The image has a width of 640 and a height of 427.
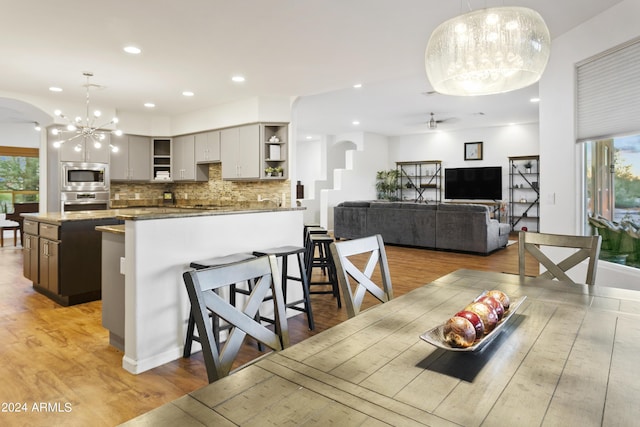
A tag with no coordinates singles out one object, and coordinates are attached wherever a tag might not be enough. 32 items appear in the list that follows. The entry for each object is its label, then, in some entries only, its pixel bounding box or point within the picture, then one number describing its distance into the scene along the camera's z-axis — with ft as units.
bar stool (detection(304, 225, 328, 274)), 13.23
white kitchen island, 8.35
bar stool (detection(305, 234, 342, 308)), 12.82
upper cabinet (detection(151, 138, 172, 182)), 24.45
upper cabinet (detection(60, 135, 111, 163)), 20.93
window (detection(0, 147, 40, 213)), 29.91
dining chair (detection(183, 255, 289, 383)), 4.01
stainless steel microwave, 20.94
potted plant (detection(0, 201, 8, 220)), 29.96
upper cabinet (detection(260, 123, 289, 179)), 19.90
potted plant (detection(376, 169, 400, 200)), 37.37
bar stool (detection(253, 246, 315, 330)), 10.28
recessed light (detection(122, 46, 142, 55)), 12.91
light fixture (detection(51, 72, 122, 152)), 20.01
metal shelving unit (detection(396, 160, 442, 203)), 35.94
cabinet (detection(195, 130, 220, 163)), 21.94
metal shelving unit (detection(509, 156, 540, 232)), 31.55
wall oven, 20.97
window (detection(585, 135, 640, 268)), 10.57
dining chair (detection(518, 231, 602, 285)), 7.18
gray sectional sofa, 22.18
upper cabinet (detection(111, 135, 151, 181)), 22.98
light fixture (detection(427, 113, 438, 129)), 27.12
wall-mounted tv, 32.65
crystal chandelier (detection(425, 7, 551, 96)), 5.61
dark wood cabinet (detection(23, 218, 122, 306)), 12.71
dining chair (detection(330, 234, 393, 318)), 5.79
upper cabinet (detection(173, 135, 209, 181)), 23.34
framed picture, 33.68
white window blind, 10.20
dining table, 2.80
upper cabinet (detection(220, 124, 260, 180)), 20.03
